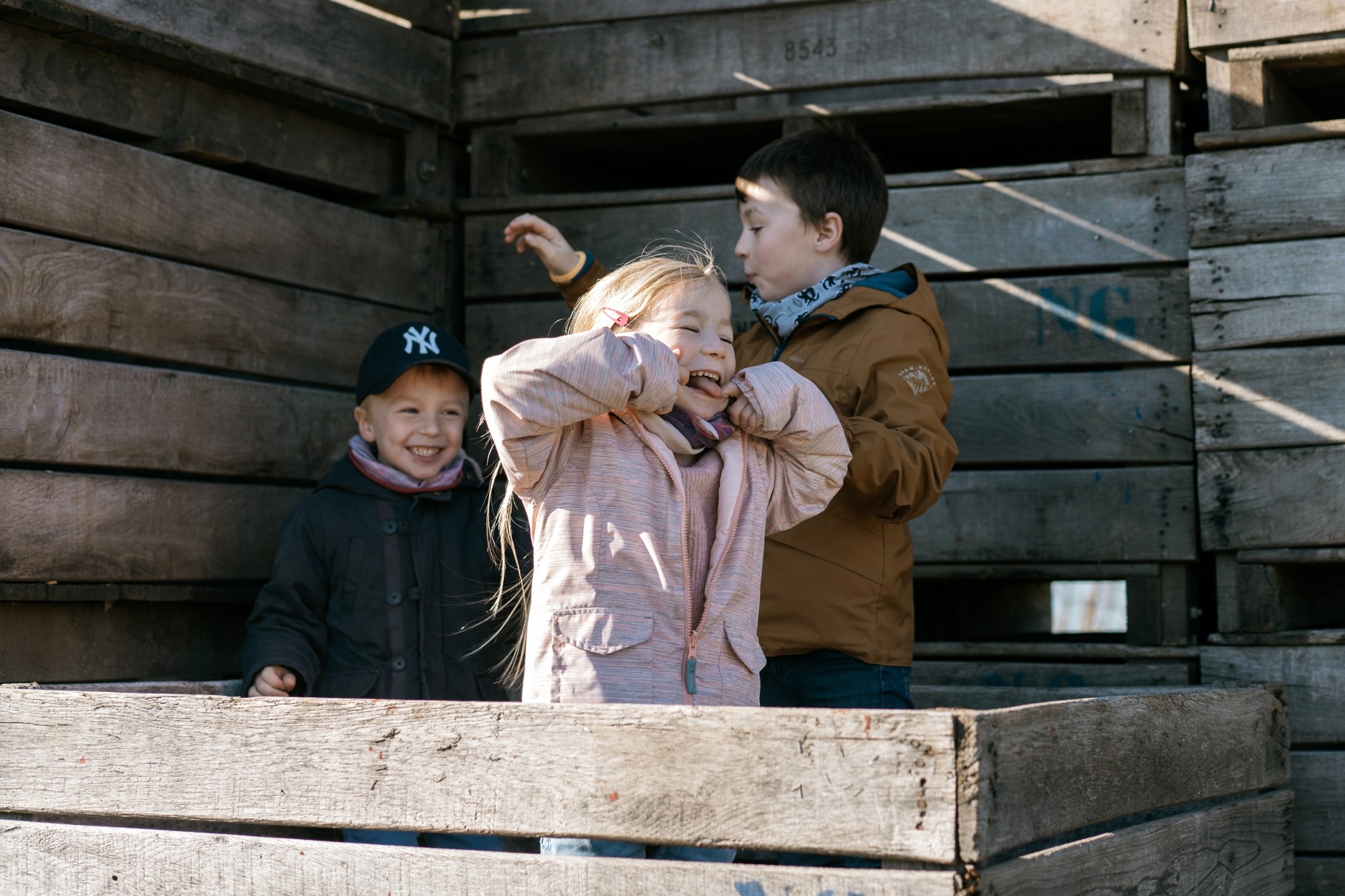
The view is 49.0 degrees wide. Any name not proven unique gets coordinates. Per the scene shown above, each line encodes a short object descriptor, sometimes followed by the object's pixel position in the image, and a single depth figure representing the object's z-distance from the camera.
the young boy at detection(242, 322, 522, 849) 3.31
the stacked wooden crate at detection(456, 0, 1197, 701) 3.62
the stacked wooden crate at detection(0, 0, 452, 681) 3.15
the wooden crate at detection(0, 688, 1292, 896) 2.00
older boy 2.90
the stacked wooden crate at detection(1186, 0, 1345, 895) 3.38
